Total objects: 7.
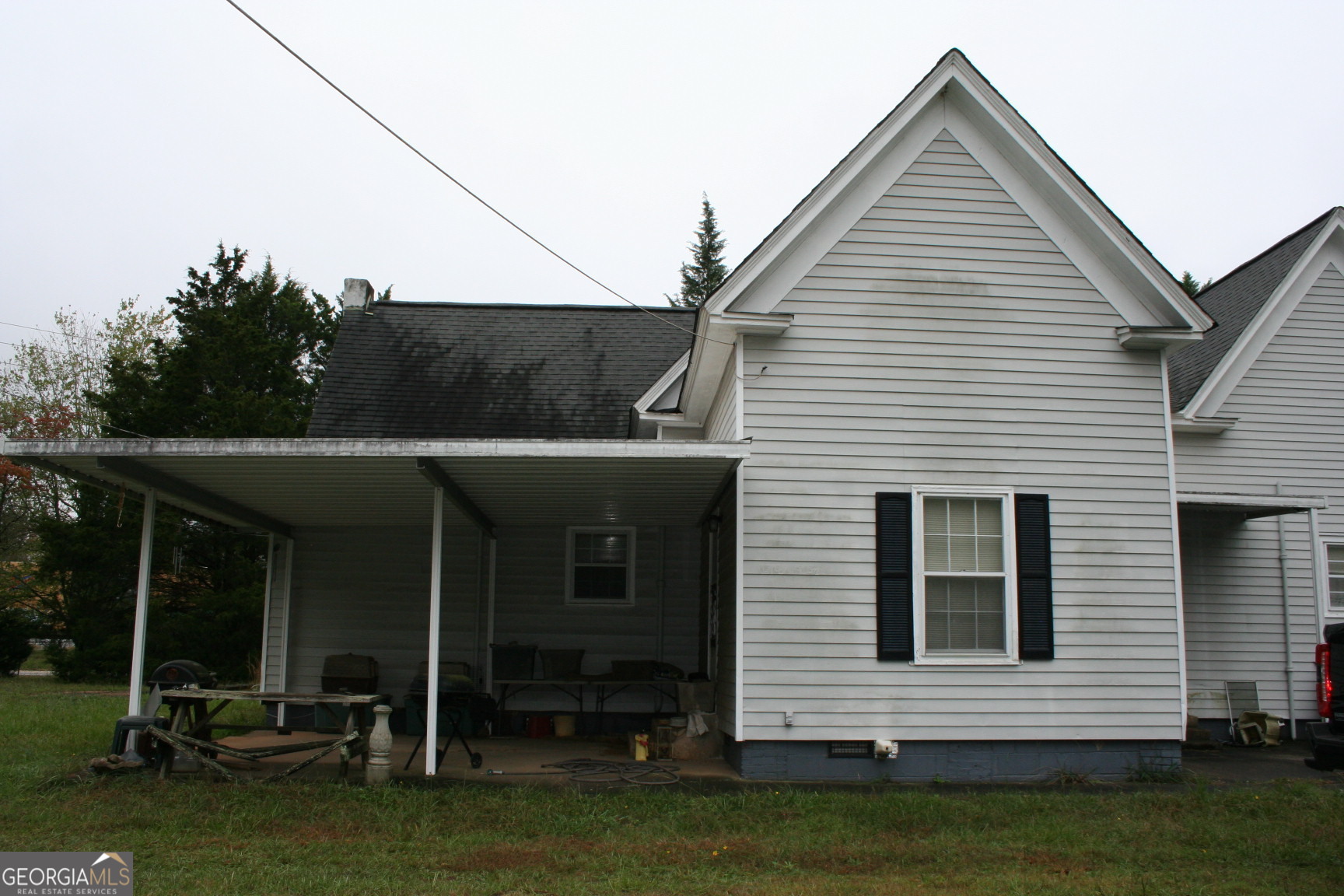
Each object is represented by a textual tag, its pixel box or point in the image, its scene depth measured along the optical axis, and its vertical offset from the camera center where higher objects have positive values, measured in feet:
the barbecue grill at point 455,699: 28.91 -3.81
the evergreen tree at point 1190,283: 98.48 +32.97
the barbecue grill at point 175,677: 29.81 -3.04
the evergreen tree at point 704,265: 137.28 +46.48
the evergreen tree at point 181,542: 71.10 +2.84
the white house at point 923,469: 27.61 +3.35
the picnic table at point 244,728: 26.23 -4.20
